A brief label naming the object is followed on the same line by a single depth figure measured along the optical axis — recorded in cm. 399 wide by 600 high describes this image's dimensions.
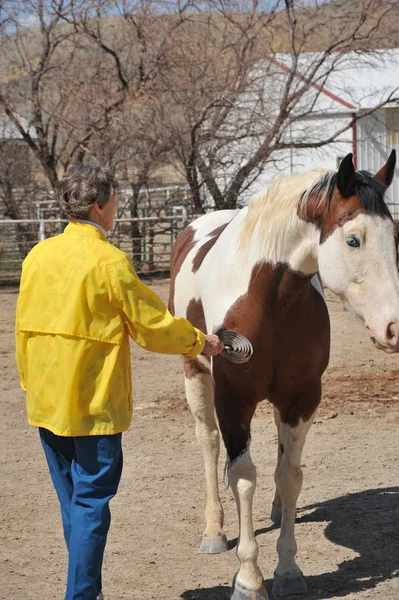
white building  1919
